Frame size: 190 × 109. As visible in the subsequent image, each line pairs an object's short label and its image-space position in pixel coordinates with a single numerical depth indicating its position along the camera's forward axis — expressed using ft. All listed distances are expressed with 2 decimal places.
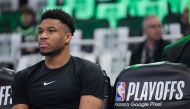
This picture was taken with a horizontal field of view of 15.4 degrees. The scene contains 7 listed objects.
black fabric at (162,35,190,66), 15.31
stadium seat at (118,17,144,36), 31.12
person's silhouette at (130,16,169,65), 26.16
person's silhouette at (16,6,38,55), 34.02
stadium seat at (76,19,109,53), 32.16
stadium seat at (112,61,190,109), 14.26
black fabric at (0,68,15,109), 17.01
